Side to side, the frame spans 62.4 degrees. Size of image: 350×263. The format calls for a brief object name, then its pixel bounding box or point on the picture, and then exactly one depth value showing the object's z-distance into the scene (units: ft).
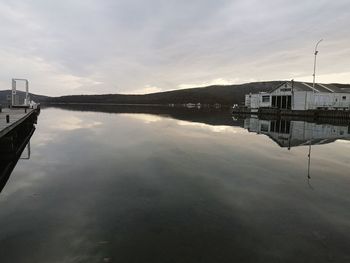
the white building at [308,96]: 194.90
